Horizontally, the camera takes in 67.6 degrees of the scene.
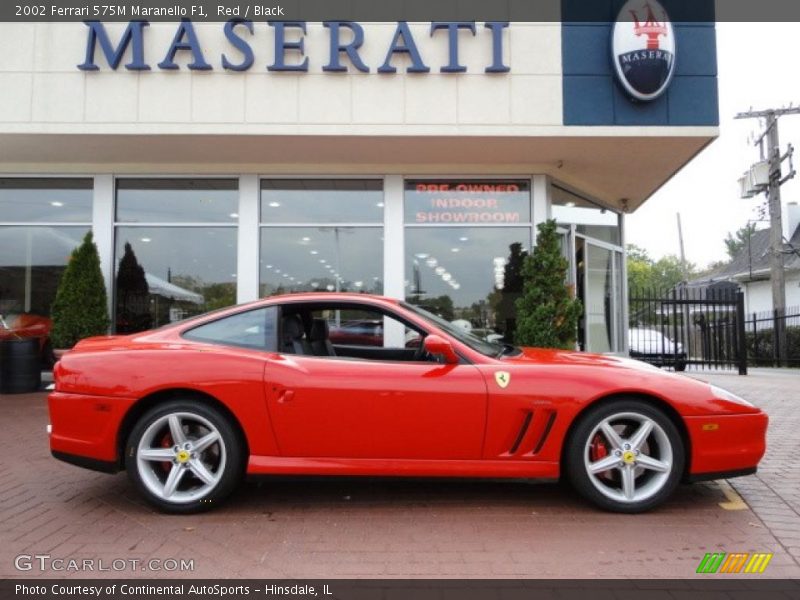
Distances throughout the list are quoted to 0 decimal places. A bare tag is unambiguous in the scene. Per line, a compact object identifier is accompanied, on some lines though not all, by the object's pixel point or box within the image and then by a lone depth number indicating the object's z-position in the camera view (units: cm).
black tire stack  859
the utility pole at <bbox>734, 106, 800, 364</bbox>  2086
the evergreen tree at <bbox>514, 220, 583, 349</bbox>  855
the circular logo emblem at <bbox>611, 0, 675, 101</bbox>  812
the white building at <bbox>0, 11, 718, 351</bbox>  827
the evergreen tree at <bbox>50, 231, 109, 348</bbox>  872
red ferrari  373
